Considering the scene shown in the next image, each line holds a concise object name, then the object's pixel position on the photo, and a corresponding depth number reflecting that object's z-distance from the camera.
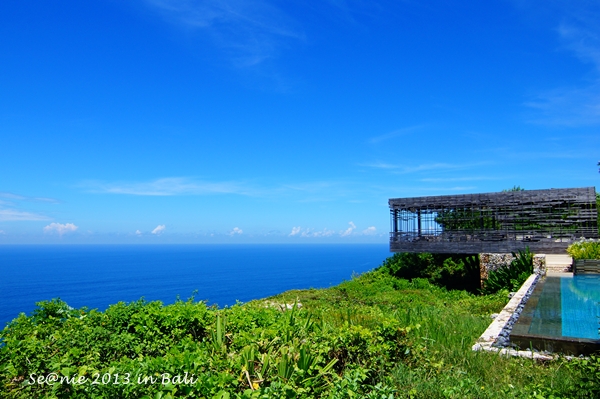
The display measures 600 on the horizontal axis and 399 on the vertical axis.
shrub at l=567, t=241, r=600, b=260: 15.49
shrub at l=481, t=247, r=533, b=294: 15.50
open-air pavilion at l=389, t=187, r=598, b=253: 19.08
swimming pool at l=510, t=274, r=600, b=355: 6.38
